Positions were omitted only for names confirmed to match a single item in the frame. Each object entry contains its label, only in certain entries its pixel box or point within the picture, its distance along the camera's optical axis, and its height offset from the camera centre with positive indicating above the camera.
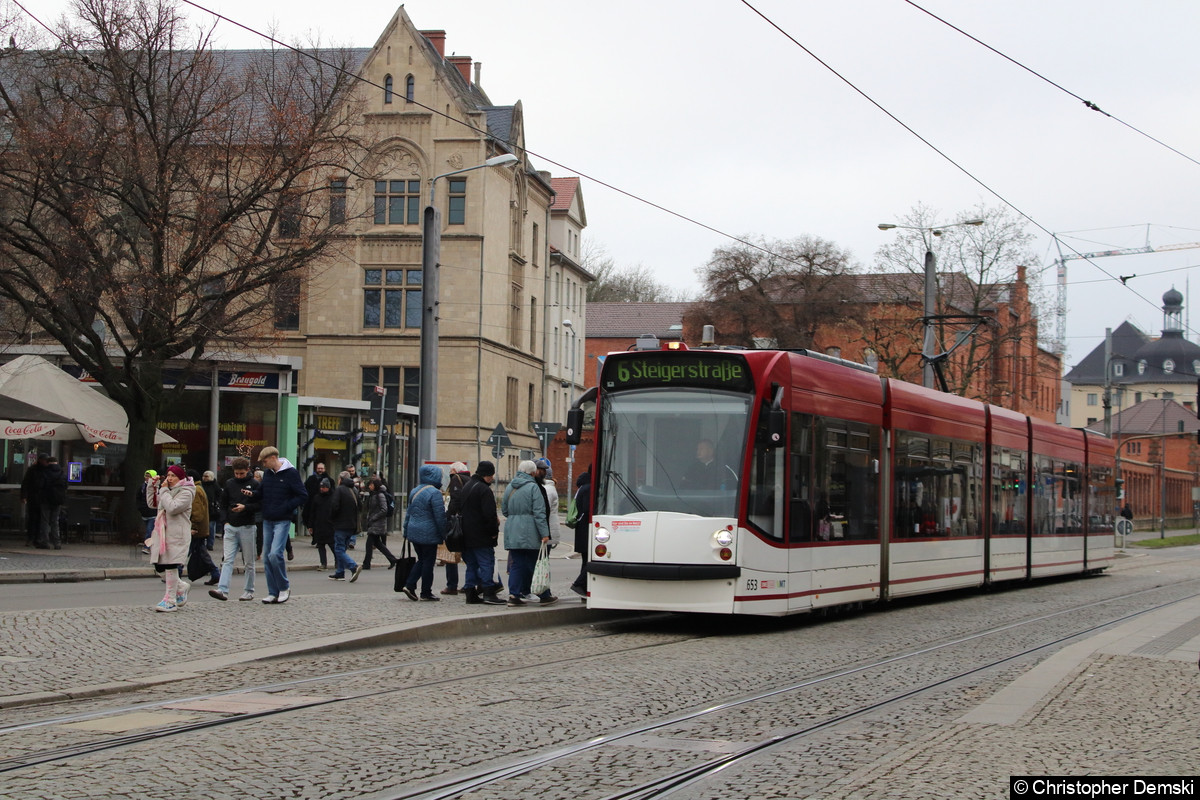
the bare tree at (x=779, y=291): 74.44 +11.28
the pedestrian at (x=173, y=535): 15.05 -0.48
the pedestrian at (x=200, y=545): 18.84 -0.74
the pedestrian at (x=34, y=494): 26.52 -0.12
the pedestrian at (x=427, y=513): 16.44 -0.22
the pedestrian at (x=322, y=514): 22.61 -0.34
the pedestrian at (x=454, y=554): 18.16 -0.78
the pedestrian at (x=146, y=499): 21.38 -0.15
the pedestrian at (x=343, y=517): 21.61 -0.37
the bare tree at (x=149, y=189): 25.75 +5.71
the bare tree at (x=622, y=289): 97.50 +14.82
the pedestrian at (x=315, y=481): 24.36 +0.21
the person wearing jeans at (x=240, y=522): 15.49 -0.34
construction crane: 45.81 +9.52
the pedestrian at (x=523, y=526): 16.23 -0.34
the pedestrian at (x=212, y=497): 21.95 -0.10
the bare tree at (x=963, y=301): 62.38 +9.49
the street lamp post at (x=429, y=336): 22.30 +2.52
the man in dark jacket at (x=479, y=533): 16.34 -0.44
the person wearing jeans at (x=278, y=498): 15.48 -0.07
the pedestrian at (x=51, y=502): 26.42 -0.26
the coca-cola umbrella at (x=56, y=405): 25.95 +1.57
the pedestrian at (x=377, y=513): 22.38 -0.31
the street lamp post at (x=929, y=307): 33.84 +4.90
